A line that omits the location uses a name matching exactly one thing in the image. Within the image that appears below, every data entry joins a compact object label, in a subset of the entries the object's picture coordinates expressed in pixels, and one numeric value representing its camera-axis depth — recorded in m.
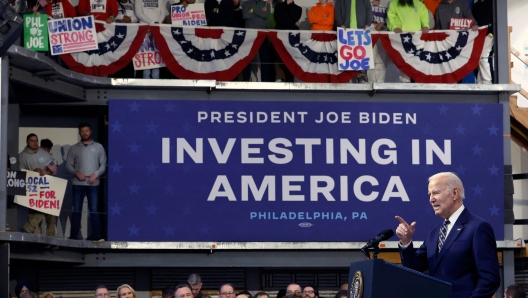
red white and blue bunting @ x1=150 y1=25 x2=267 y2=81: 16.06
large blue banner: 16.02
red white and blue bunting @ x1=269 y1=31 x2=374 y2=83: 16.31
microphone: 5.96
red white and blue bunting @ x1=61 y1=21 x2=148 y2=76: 15.84
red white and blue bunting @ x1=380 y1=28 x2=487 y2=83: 16.58
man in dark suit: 6.23
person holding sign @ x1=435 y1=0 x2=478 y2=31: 16.86
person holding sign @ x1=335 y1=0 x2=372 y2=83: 16.52
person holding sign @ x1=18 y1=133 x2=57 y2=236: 15.20
